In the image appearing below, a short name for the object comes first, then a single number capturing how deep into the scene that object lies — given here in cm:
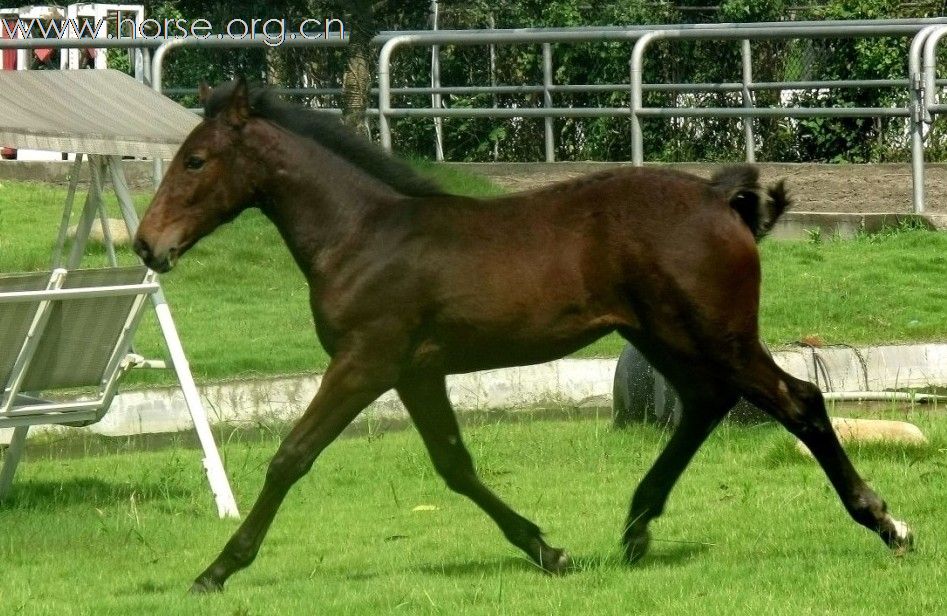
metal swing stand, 1513
